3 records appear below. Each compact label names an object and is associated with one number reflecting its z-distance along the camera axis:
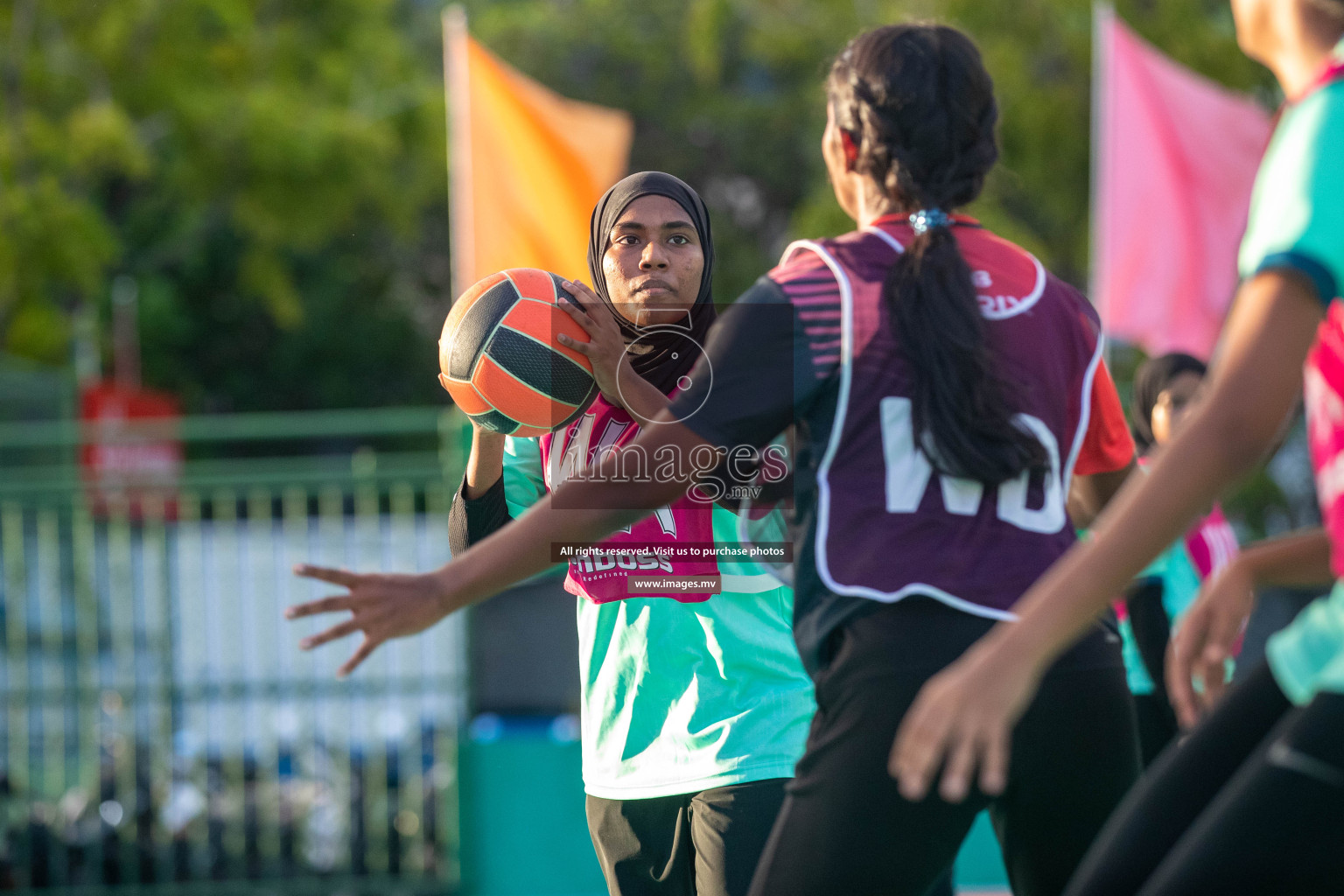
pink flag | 17.30
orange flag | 15.05
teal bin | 13.55
